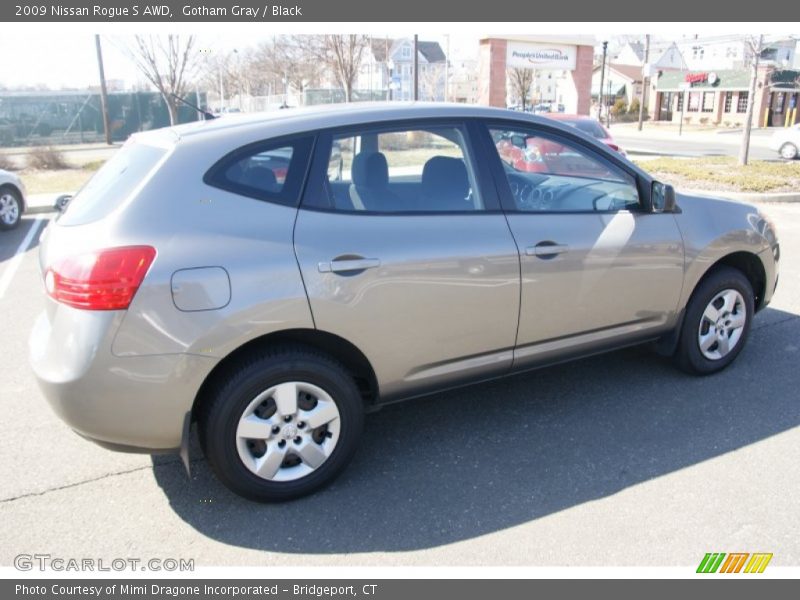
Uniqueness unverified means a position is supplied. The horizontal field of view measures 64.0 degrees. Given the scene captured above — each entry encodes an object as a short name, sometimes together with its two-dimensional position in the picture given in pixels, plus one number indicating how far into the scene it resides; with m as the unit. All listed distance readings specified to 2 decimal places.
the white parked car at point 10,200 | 9.90
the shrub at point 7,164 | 17.15
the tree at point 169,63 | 18.17
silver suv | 2.68
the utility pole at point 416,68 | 20.60
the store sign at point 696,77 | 49.22
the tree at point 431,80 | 55.03
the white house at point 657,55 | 67.38
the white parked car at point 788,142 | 21.61
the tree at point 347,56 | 22.56
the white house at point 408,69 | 55.72
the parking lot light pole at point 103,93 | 25.78
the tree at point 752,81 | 14.77
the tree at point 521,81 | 41.45
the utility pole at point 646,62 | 41.90
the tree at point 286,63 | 34.30
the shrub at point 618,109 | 57.12
